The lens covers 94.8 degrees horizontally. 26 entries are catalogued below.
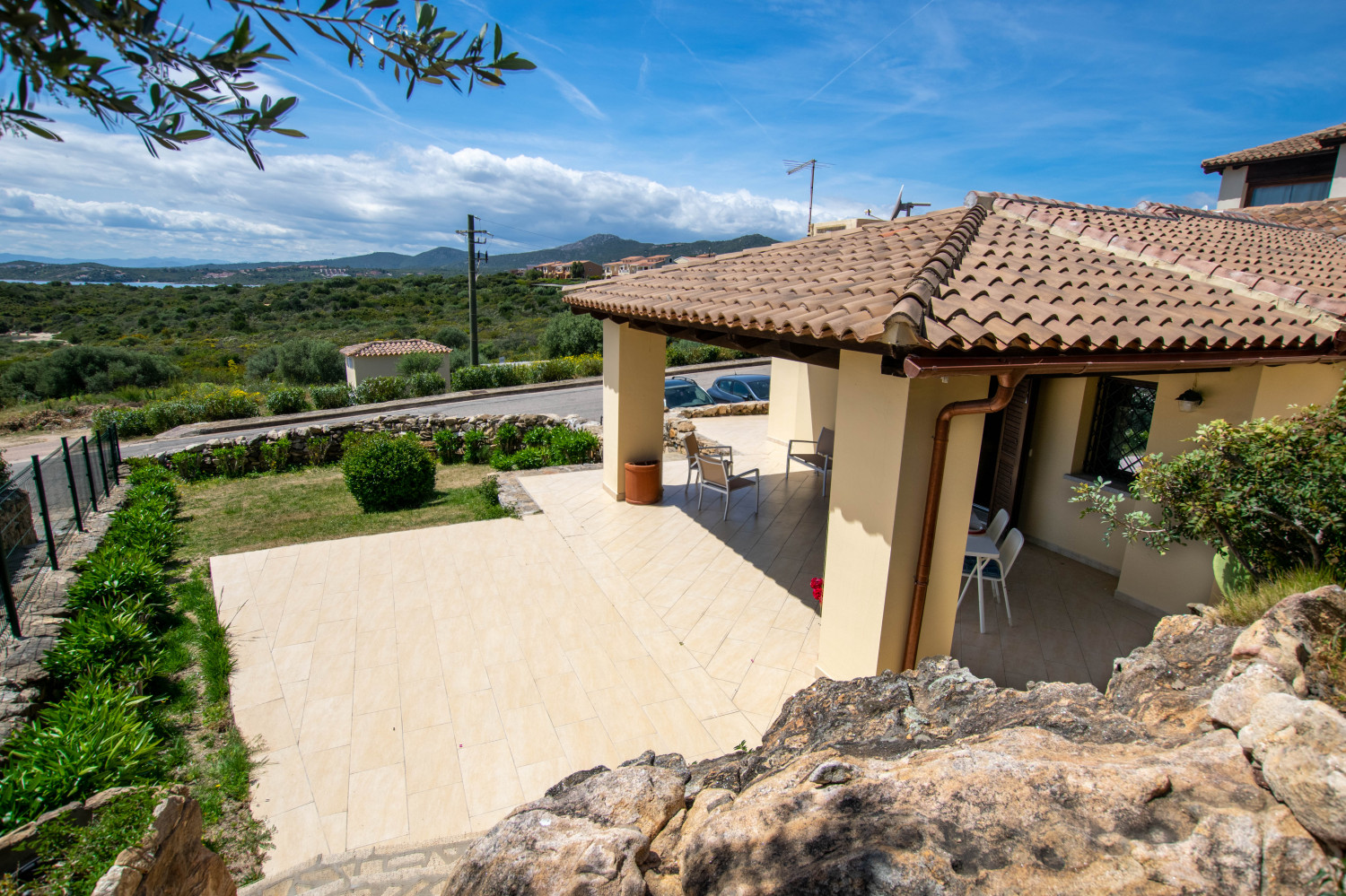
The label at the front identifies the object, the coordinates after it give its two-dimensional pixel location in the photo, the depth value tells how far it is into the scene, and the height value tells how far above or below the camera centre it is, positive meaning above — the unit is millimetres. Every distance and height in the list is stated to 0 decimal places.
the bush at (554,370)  24359 -2836
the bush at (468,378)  22938 -3068
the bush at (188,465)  11609 -3340
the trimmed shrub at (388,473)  9609 -2806
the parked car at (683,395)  16047 -2367
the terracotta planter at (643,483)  8734 -2528
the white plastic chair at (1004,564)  5401 -2169
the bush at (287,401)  18703 -3423
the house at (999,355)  3887 -261
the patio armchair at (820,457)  9172 -2219
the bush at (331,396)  19672 -3374
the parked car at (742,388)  15898 -2144
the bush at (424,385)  21797 -3208
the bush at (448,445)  12930 -3138
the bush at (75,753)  3279 -2735
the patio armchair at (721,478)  8094 -2256
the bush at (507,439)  12811 -2905
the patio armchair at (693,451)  8883 -2088
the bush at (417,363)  24688 -2805
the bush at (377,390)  20303 -3246
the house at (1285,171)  16719 +4429
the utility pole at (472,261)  25500 +1341
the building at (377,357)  24875 -2647
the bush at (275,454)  12391 -3295
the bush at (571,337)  29297 -1851
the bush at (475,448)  13125 -3185
